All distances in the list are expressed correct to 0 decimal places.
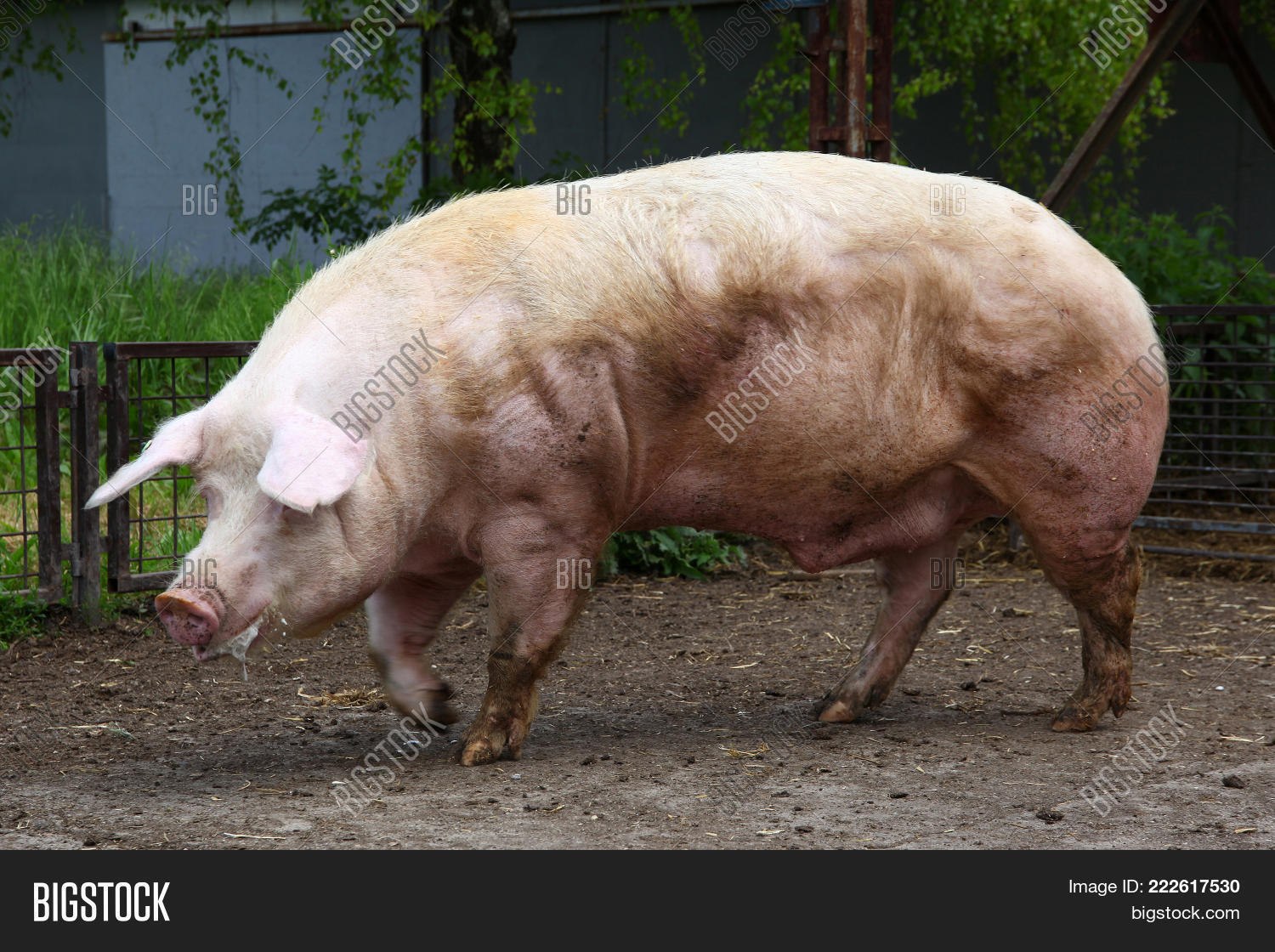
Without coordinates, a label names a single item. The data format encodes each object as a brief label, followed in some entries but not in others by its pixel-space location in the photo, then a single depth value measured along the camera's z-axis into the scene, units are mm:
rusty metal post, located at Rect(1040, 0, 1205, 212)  7598
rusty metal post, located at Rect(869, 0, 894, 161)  7593
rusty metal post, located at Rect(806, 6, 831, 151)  7559
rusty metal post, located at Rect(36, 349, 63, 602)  6004
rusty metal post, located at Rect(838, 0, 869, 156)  7383
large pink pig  4141
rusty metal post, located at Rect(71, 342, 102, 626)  6082
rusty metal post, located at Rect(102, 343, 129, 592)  6160
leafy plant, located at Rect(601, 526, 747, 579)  7602
